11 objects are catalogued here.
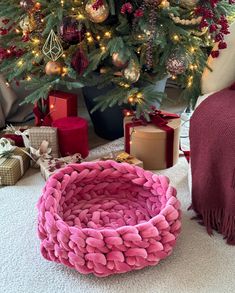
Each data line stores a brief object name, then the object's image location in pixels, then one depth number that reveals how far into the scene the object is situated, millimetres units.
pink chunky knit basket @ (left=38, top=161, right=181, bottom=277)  1154
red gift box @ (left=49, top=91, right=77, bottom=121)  2033
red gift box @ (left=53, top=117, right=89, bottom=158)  1864
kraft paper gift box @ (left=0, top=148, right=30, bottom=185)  1720
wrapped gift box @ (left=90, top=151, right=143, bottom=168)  1757
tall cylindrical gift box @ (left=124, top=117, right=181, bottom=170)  1786
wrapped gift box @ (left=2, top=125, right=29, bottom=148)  1936
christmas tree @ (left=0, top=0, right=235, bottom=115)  1702
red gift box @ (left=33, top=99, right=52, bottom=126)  2101
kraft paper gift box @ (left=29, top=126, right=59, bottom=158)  1838
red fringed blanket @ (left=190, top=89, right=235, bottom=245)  1271
